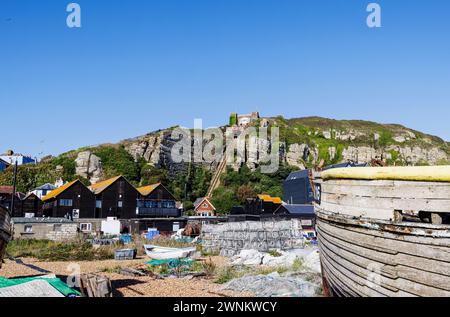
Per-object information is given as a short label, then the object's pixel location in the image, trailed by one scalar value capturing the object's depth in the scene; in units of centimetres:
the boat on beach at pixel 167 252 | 2714
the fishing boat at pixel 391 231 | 622
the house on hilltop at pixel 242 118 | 11830
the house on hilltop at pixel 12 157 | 9350
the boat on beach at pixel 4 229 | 1273
